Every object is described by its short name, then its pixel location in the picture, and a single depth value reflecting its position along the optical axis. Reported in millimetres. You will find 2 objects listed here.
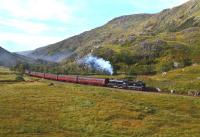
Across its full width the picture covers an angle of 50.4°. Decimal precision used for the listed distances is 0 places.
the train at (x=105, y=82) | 53662
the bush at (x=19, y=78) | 69747
